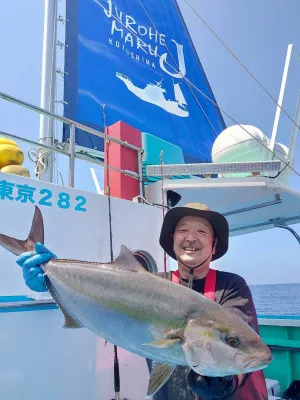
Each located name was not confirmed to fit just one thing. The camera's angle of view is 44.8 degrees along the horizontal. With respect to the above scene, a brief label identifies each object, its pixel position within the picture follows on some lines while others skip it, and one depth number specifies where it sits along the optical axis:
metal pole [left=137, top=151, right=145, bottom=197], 4.50
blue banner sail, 6.00
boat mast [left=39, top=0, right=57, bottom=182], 4.18
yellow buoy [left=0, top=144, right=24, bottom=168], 3.47
